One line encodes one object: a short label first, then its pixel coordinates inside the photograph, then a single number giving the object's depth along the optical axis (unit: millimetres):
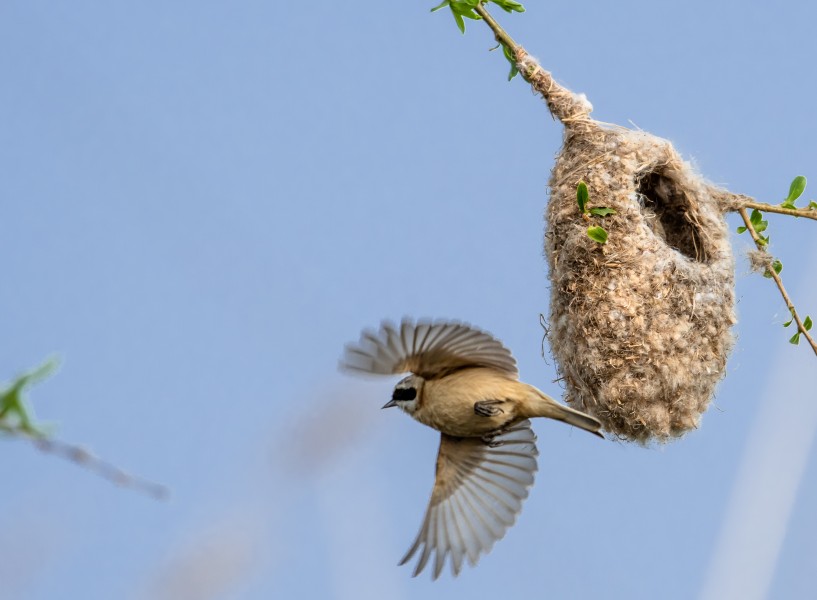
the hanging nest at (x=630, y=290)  7703
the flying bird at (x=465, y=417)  6934
